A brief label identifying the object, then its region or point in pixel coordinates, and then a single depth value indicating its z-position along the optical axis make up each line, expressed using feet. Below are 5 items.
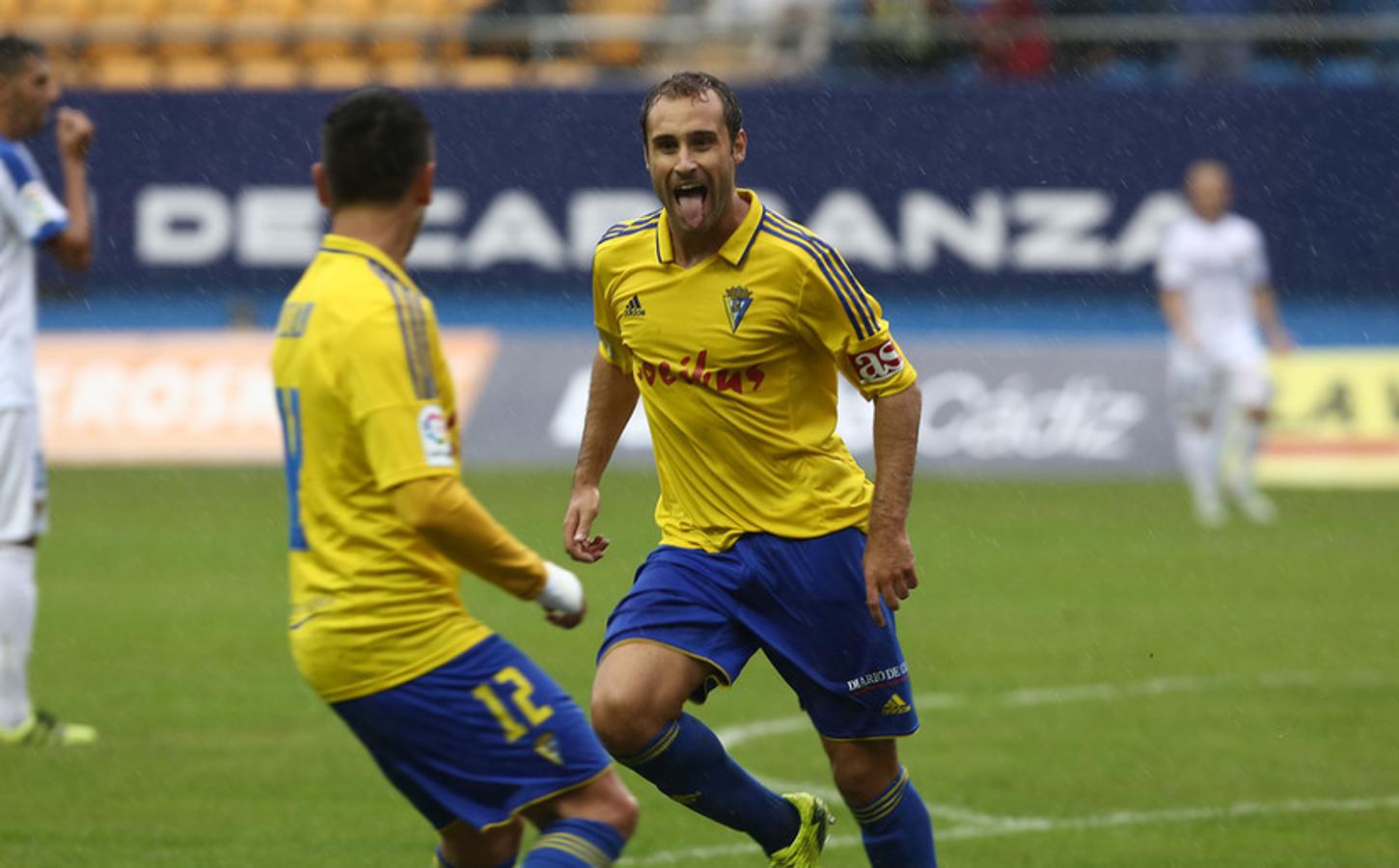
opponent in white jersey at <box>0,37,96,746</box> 56.85
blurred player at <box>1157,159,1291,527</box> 111.34
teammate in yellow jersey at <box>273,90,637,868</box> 30.71
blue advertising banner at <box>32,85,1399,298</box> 144.77
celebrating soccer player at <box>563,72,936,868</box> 38.91
